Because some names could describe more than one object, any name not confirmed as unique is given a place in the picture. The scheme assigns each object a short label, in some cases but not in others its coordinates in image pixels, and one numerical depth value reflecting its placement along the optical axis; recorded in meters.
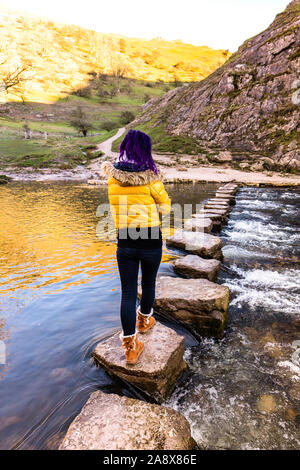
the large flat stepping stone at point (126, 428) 1.96
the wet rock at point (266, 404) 2.55
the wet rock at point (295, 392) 2.67
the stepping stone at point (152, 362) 2.63
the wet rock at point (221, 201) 11.07
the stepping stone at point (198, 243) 6.10
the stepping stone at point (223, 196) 12.93
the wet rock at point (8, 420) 2.40
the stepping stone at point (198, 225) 7.62
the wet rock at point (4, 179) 19.19
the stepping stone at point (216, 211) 9.53
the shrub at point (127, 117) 64.94
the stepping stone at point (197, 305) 3.75
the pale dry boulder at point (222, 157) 28.97
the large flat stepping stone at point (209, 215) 8.75
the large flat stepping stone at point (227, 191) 14.88
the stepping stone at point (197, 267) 5.06
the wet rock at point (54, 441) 2.22
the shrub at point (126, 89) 107.86
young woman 2.45
